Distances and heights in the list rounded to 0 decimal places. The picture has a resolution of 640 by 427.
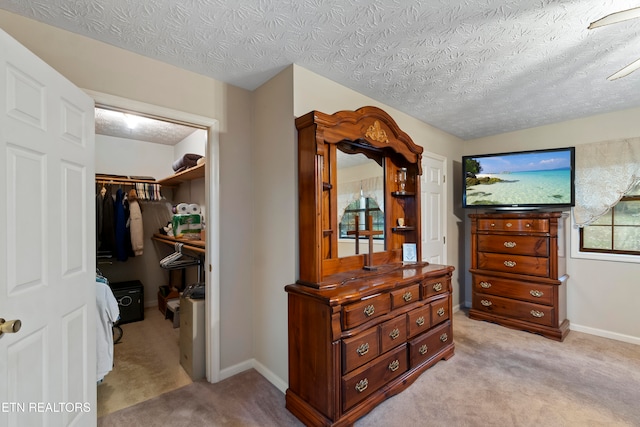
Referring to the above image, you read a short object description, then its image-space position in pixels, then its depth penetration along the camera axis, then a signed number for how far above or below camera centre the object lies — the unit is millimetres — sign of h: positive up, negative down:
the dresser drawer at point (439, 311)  2412 -865
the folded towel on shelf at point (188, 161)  3369 +641
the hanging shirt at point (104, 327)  1945 -788
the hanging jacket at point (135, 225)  3758 -140
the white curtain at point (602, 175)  2896 +382
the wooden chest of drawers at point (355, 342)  1711 -877
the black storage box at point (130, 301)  3480 -1077
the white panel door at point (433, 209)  3396 +39
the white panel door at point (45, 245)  1149 -143
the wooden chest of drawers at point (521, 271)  3029 -689
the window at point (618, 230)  2967 -216
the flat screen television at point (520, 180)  3162 +381
